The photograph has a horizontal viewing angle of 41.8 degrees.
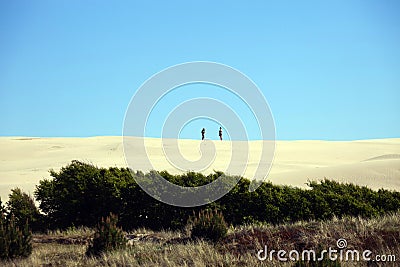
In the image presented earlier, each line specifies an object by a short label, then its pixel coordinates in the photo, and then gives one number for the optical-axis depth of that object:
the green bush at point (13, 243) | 11.17
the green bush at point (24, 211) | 15.69
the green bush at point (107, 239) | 11.02
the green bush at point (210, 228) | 11.53
